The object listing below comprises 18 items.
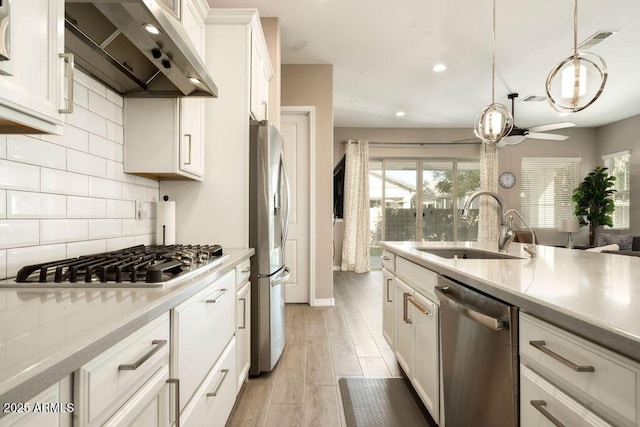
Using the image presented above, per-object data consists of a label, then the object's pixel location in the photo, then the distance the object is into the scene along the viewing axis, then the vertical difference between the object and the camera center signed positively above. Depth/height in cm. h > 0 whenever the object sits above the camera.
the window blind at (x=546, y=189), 714 +58
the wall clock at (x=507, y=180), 711 +77
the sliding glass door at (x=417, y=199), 708 +36
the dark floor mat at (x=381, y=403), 174 -107
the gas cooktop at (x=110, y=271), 99 -18
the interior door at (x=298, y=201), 401 +18
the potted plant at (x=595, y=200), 627 +31
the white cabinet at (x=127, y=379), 61 -35
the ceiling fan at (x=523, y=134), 441 +115
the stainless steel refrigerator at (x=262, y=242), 218 -17
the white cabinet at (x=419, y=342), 155 -68
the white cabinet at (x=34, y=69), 78 +37
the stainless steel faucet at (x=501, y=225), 188 -5
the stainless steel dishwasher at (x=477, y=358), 100 -49
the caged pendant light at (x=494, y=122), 283 +81
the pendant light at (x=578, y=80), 172 +71
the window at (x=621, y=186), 622 +58
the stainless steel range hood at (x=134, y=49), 113 +67
